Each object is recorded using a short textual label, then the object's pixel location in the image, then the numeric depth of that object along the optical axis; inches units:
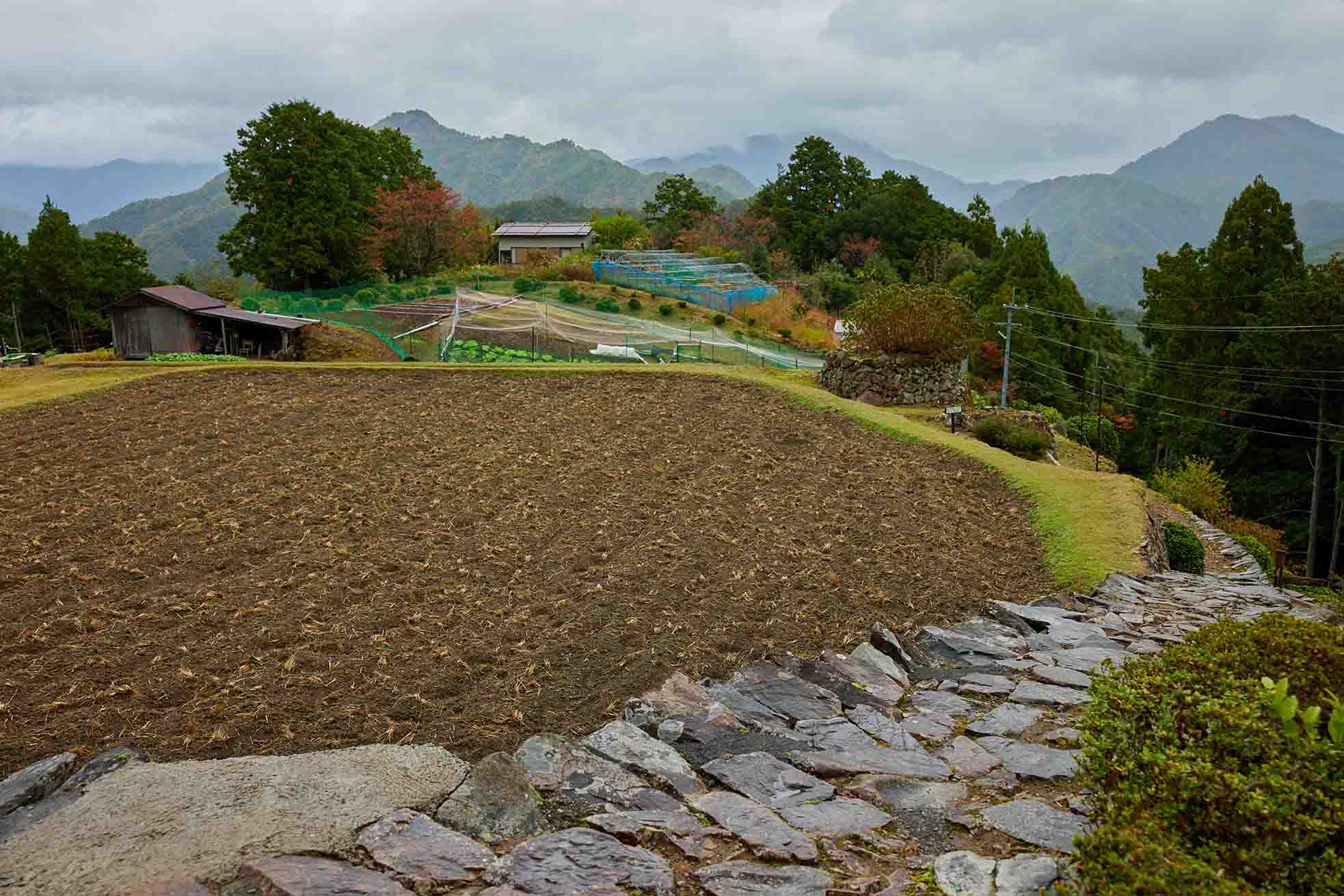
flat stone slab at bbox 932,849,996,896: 155.6
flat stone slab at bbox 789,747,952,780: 212.4
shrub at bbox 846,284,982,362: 811.4
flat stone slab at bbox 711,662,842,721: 250.4
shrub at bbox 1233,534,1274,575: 704.5
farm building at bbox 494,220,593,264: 2411.4
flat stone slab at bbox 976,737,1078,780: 205.0
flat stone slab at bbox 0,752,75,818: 195.3
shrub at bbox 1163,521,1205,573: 521.3
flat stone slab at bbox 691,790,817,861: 174.1
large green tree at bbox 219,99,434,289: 1717.5
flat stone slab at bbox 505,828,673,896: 160.6
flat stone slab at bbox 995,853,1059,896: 151.9
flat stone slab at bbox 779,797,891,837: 184.2
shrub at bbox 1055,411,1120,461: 1170.0
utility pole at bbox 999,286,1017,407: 1184.1
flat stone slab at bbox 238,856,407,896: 153.4
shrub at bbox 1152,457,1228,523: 982.4
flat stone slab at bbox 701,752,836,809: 198.1
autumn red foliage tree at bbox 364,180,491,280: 1752.0
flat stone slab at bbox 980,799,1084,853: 171.5
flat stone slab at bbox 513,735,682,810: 194.9
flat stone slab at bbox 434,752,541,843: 180.5
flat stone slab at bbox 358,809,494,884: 162.6
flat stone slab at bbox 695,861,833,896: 159.6
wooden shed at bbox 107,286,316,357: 1042.1
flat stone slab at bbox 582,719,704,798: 205.5
